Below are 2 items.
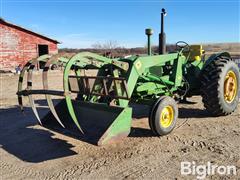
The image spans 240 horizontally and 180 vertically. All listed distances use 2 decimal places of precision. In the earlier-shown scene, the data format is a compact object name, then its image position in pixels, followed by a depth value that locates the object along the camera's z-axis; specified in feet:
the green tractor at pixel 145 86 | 9.59
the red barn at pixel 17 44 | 45.31
